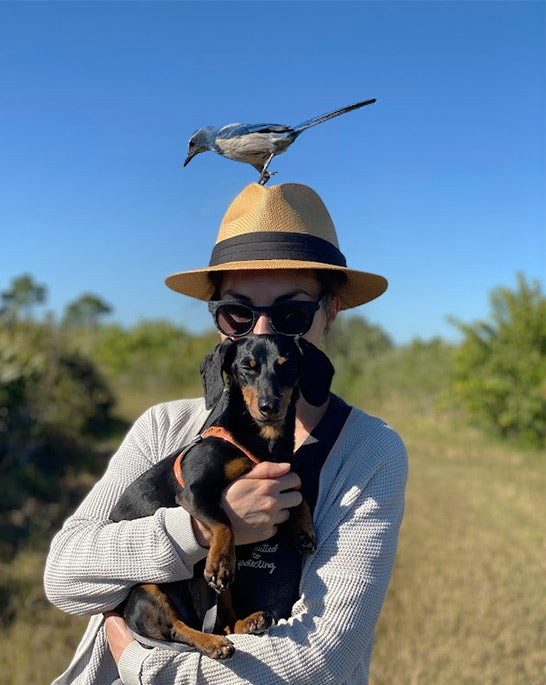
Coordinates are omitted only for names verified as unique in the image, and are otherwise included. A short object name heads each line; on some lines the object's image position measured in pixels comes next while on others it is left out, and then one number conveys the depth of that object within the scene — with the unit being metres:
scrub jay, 2.22
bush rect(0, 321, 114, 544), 6.78
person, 1.58
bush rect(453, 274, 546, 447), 13.15
